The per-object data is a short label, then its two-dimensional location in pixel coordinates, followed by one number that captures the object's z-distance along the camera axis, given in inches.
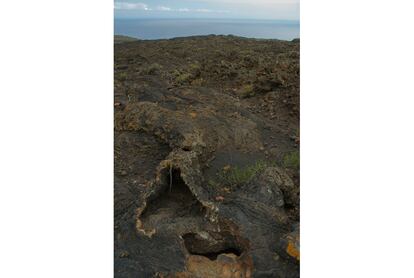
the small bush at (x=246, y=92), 201.3
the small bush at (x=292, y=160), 178.2
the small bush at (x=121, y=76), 189.4
